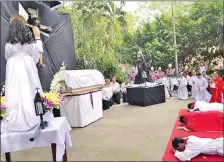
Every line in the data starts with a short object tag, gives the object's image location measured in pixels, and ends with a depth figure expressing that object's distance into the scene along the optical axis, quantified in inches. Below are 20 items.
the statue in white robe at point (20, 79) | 116.0
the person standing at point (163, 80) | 573.6
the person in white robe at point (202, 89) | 433.7
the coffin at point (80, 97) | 275.8
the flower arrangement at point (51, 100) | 127.2
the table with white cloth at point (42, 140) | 114.7
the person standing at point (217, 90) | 337.4
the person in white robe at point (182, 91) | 480.1
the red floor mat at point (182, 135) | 156.4
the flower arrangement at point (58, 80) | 266.2
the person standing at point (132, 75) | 563.2
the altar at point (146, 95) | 410.0
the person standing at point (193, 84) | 459.0
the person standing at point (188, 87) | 516.6
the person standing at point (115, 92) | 463.2
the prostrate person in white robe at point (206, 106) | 237.4
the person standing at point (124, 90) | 481.9
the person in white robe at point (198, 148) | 155.5
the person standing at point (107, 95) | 402.9
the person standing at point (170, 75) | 608.4
